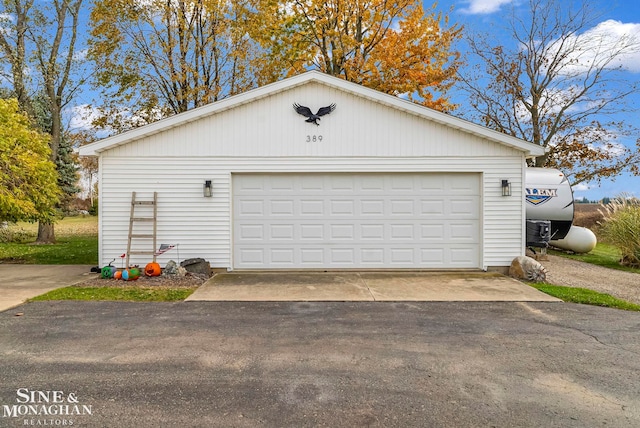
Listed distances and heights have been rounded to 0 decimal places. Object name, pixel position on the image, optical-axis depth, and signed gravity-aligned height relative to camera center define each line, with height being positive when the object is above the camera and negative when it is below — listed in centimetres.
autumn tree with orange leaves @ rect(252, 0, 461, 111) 1661 +745
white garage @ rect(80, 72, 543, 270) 847 +69
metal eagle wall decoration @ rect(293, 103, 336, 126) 851 +221
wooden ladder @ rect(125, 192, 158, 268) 821 -10
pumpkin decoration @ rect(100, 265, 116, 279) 784 -115
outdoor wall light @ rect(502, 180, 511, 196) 855 +58
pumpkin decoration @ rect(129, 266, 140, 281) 766 -115
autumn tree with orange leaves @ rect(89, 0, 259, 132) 1603 +671
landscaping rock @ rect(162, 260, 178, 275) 785 -108
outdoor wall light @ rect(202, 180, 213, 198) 848 +54
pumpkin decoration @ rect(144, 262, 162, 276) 786 -110
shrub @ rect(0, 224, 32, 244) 1567 -92
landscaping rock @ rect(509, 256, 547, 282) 779 -110
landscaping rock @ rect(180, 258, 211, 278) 809 -106
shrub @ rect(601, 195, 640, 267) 1016 -35
